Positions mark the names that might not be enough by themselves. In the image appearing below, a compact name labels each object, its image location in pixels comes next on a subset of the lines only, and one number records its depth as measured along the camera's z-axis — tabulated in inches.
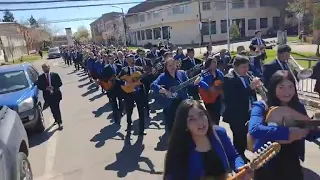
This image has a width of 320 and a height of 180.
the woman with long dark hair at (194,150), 69.6
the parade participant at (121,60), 279.1
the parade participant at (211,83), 162.6
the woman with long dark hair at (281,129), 72.1
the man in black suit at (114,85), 256.0
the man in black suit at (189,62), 278.7
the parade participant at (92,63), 364.4
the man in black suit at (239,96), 128.6
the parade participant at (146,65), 302.4
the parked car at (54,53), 1458.2
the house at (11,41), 1427.9
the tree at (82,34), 3909.0
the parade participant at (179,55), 306.8
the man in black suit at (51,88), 248.4
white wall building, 1431.2
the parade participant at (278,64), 156.4
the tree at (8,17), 3422.4
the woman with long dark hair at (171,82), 166.7
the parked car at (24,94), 223.9
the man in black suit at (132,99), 209.5
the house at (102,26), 2734.6
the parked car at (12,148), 105.9
